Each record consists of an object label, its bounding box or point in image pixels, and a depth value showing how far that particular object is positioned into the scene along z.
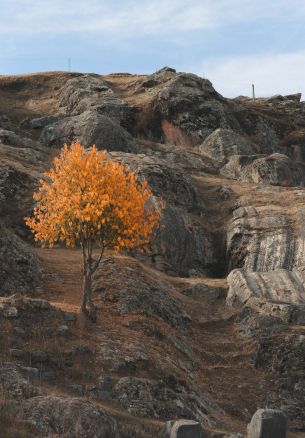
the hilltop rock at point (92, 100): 76.81
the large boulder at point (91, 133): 60.66
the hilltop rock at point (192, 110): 77.94
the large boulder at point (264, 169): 62.53
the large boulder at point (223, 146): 70.25
